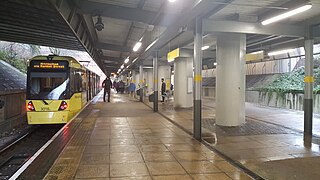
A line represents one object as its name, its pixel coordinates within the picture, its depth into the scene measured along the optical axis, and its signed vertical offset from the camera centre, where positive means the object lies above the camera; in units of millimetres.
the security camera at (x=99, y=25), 9195 +2032
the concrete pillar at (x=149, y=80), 31588 +649
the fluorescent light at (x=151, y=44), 12320 +1983
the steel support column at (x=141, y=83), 22616 +223
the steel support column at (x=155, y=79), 15374 +349
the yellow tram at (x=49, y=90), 10562 -149
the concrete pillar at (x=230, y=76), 10328 +347
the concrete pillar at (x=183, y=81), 17031 +275
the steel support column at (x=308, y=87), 9139 -63
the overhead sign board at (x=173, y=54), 13281 +1547
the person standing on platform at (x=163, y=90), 21656 -340
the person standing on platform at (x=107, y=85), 22178 +69
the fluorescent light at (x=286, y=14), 6788 +1870
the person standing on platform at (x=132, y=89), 32938 -385
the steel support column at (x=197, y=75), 8188 +308
